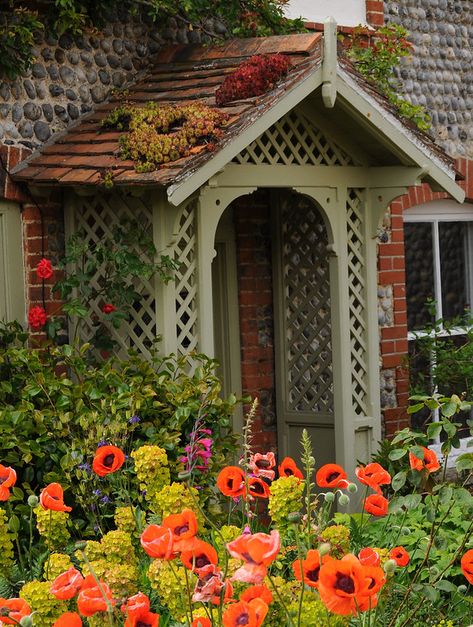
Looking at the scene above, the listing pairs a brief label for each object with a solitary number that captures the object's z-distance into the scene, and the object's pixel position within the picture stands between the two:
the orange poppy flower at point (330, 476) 4.35
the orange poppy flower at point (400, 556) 3.91
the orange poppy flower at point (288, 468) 4.32
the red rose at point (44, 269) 7.08
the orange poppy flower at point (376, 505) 4.24
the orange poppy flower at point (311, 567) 3.43
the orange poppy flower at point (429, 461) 4.33
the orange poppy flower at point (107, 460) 4.15
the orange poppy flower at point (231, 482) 4.07
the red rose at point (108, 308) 7.13
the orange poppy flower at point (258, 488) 4.18
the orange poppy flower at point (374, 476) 4.29
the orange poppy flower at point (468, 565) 3.80
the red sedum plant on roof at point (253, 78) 7.12
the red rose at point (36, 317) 7.14
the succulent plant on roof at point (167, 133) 6.75
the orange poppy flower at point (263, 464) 4.07
